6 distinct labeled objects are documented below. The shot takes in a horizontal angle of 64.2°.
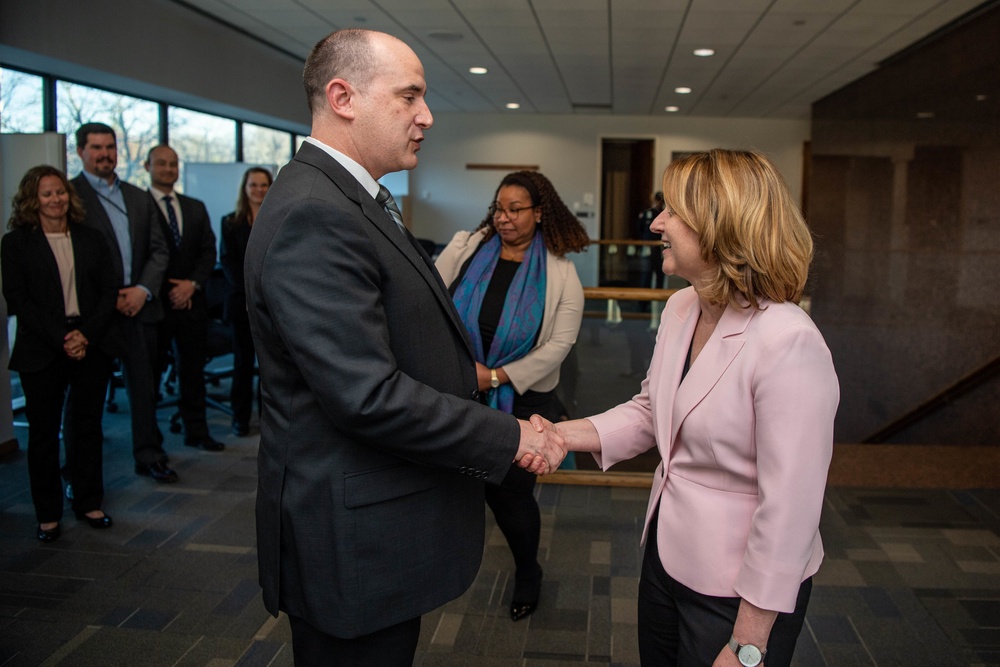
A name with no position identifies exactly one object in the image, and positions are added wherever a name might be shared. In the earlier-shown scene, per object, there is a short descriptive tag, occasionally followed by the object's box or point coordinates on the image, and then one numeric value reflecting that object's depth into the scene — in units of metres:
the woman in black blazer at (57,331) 3.79
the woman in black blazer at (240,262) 5.55
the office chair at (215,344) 5.95
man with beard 4.49
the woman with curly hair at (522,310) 3.02
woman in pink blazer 1.43
